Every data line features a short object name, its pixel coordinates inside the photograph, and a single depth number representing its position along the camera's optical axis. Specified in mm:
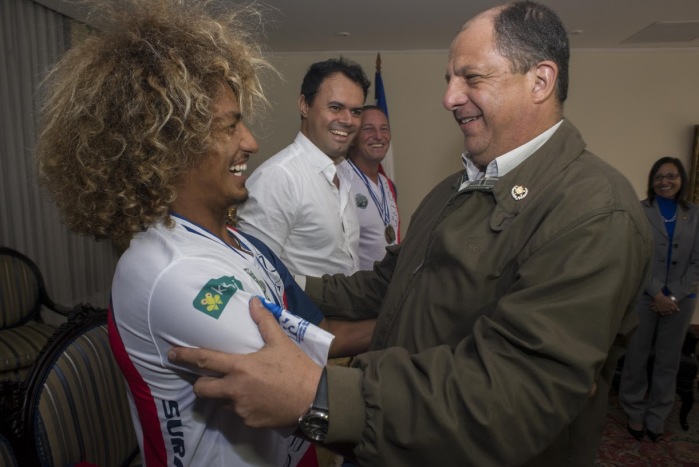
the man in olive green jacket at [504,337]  818
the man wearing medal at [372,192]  3197
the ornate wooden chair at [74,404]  1301
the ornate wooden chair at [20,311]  3425
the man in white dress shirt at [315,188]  2188
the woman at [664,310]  3629
